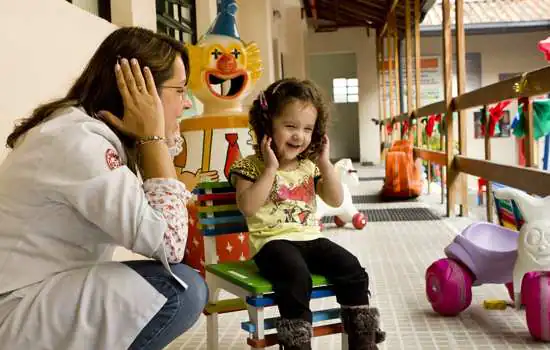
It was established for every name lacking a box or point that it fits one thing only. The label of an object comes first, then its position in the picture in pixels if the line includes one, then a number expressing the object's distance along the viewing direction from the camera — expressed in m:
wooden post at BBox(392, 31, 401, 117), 9.86
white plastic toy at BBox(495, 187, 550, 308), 1.94
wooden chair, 1.52
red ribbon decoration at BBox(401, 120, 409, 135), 7.86
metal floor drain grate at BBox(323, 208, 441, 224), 4.82
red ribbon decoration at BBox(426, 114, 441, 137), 6.08
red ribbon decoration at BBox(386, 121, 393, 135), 10.07
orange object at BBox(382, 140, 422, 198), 6.16
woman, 1.17
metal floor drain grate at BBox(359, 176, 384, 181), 9.02
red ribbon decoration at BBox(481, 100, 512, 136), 3.93
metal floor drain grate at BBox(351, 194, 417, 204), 6.21
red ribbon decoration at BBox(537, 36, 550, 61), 2.86
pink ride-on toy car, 2.21
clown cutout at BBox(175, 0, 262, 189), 2.88
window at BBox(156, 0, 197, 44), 4.57
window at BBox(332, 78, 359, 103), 15.80
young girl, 1.54
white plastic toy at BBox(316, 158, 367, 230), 4.22
